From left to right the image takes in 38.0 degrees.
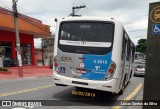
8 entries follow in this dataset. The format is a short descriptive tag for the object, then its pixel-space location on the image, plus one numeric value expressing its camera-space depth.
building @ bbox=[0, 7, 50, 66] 24.27
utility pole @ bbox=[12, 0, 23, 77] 19.80
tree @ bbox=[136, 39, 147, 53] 116.09
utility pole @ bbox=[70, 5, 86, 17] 35.34
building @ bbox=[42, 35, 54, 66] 42.94
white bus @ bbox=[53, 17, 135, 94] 8.03
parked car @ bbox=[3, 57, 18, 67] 25.58
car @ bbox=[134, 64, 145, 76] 23.16
